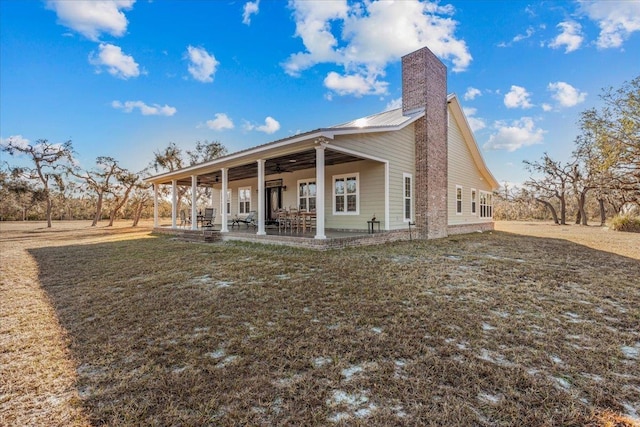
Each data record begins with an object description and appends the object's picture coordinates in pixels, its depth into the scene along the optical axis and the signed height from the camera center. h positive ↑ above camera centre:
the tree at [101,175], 22.59 +3.05
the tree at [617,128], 14.58 +4.30
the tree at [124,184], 23.19 +2.41
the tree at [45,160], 22.43 +4.34
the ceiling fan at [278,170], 12.55 +1.91
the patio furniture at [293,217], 10.23 -0.13
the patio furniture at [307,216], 9.95 -0.11
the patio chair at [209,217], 13.95 -0.15
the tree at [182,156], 24.83 +5.06
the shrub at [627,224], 17.06 -0.79
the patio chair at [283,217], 10.52 -0.13
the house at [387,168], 9.29 +1.82
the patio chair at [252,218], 13.80 -0.21
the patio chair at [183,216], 15.25 -0.10
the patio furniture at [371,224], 10.29 -0.43
